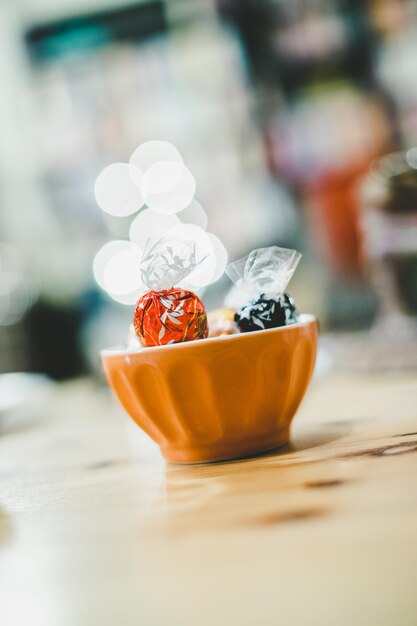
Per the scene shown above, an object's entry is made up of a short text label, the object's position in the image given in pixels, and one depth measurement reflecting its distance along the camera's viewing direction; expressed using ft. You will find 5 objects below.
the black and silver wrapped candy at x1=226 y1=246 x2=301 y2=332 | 2.01
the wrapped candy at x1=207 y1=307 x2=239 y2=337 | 2.04
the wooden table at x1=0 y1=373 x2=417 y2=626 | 1.09
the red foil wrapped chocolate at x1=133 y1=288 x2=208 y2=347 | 1.95
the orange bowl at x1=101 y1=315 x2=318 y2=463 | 1.91
